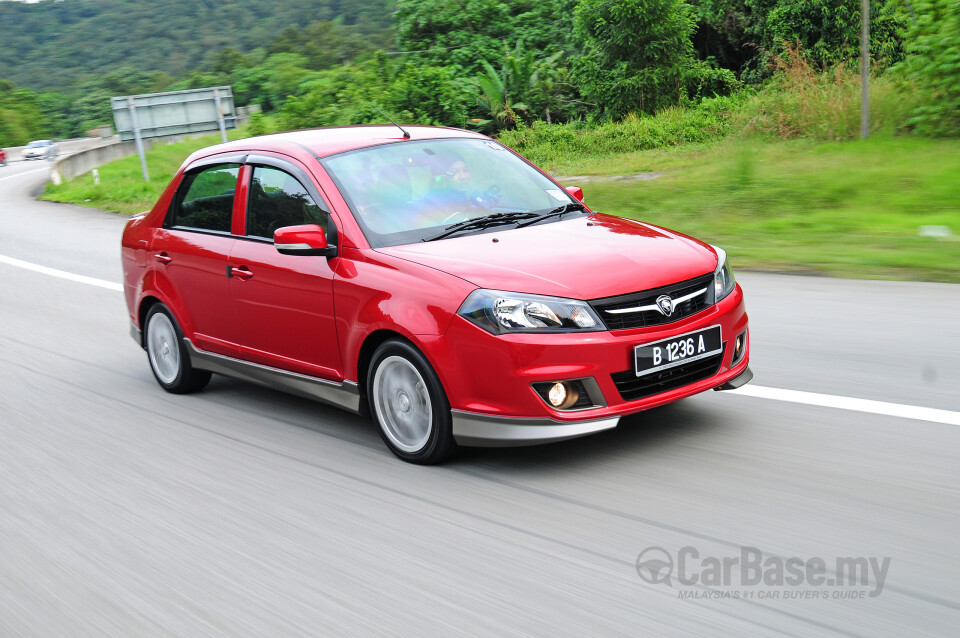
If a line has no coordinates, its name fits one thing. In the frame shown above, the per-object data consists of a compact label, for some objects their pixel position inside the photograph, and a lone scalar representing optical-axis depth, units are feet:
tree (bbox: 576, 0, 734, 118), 102.53
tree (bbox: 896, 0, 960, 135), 54.24
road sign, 112.27
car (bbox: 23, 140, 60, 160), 225.76
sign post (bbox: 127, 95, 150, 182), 111.65
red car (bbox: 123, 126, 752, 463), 15.06
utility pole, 52.95
